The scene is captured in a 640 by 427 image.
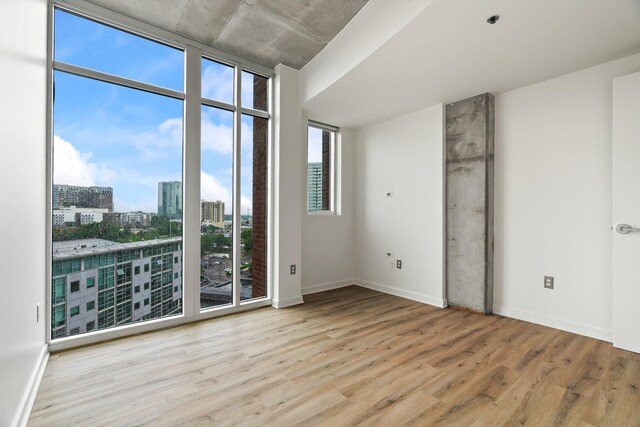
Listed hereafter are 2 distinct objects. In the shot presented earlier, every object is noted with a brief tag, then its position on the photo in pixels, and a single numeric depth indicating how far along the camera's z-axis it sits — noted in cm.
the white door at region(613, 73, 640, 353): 237
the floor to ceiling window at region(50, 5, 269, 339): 251
